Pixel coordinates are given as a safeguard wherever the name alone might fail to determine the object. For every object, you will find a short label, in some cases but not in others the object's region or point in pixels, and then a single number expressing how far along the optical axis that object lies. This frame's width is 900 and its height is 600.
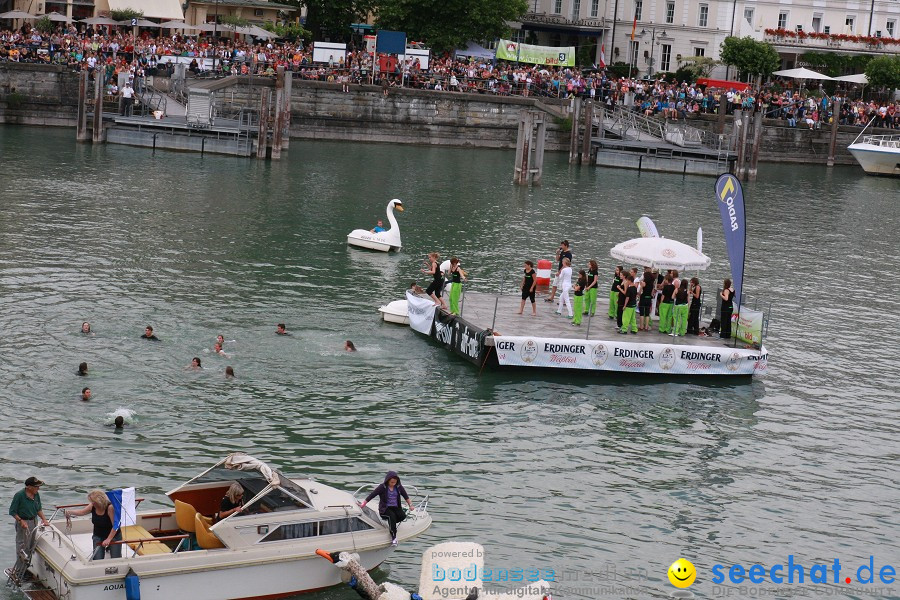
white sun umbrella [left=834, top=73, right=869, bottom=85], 91.12
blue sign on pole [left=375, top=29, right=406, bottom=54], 75.25
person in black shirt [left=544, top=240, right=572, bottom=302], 34.09
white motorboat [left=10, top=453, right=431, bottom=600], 17.33
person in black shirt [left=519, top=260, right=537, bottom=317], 32.31
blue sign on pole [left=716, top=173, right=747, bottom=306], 32.03
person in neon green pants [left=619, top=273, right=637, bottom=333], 31.11
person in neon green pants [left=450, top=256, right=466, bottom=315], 31.77
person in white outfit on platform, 32.75
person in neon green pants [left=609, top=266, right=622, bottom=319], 32.38
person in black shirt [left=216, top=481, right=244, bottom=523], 18.86
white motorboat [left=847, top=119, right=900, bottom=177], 78.50
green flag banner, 83.96
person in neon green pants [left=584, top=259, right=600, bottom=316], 31.95
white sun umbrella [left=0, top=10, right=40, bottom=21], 74.75
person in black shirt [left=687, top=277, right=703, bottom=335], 31.55
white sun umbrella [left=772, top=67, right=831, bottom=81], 89.75
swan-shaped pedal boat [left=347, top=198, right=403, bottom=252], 43.47
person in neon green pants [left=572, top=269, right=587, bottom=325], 31.81
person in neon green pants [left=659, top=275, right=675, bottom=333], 31.19
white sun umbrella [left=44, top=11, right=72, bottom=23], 77.06
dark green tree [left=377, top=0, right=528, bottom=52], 84.12
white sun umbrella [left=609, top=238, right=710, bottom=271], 31.52
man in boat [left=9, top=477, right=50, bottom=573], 17.72
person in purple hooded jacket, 19.22
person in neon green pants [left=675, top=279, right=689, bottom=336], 30.89
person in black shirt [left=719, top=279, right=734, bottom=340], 31.53
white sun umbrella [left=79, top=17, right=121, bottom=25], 75.75
